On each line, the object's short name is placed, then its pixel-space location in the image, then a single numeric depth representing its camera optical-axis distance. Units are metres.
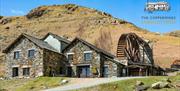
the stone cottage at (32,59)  32.80
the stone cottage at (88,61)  33.00
